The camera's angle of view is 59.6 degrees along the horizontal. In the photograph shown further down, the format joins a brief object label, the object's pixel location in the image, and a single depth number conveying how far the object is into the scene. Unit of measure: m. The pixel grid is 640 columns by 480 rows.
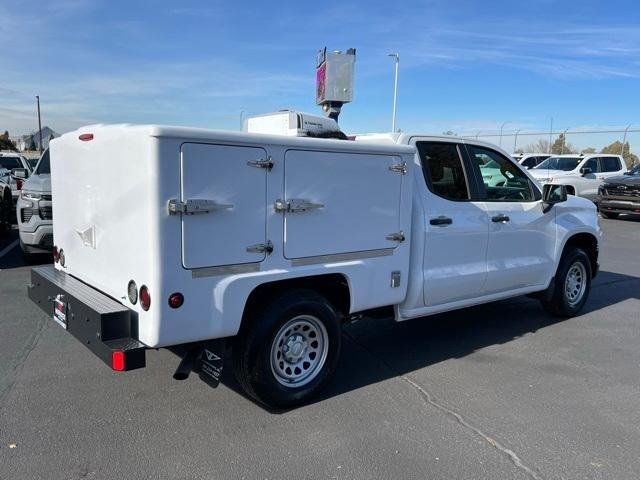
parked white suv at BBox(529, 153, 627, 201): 18.25
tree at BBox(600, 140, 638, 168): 31.42
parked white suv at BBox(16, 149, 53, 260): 8.25
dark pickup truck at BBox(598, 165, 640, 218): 16.72
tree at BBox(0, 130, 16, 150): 58.40
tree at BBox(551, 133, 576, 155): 33.69
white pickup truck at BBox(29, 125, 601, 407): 3.25
